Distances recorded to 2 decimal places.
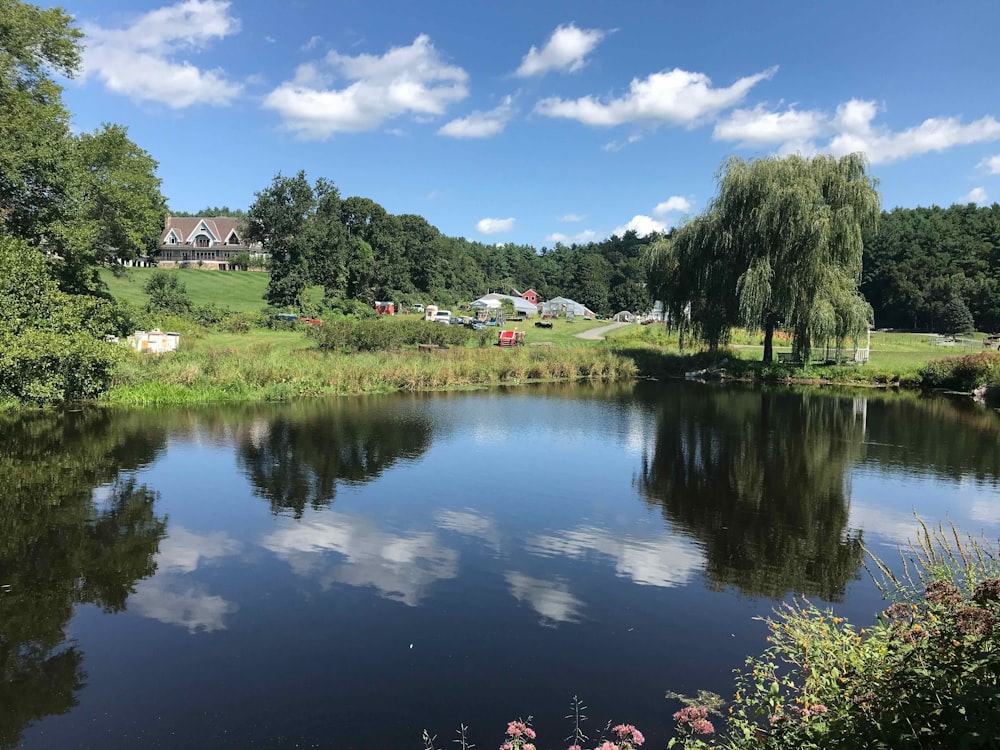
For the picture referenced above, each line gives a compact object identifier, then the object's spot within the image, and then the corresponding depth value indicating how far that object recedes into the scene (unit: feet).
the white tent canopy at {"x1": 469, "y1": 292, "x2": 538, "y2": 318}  272.10
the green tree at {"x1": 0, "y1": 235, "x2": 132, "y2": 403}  67.67
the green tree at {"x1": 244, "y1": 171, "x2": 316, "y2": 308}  199.21
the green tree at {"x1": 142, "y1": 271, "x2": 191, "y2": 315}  155.84
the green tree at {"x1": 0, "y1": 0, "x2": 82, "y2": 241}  79.05
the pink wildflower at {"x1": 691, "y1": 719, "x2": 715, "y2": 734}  14.83
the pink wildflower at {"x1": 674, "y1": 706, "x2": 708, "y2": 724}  15.80
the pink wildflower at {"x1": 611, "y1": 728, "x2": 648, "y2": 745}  14.28
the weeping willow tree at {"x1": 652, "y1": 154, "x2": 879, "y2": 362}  103.81
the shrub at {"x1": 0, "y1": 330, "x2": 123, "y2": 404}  66.90
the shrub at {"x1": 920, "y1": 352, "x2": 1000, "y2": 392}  97.25
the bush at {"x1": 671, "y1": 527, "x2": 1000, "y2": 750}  11.68
